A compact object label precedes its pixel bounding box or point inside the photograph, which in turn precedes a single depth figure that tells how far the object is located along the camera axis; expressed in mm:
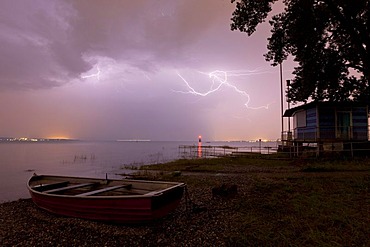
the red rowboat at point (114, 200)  6910
